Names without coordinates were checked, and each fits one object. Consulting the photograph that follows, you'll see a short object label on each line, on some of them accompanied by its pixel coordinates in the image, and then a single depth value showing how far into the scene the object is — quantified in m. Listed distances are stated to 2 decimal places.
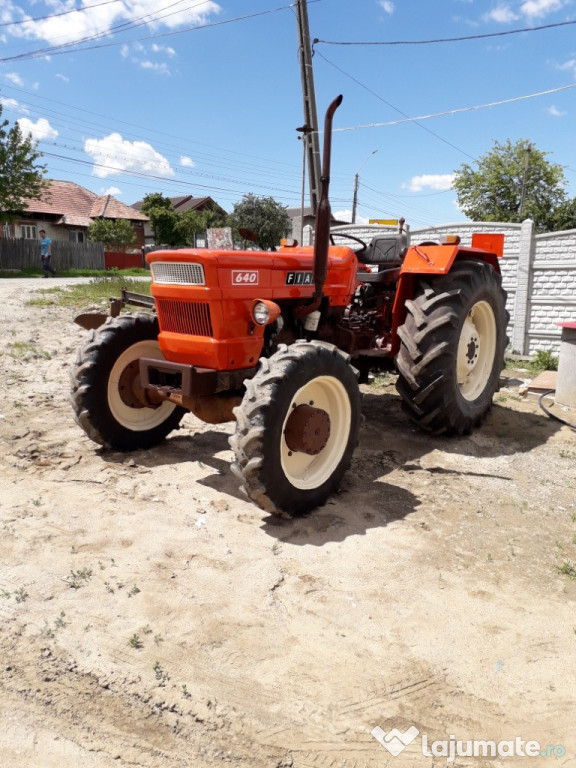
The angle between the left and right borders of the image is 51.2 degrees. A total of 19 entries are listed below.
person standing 22.56
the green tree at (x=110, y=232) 35.12
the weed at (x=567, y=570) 3.08
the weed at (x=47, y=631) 2.46
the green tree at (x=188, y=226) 42.59
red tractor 3.51
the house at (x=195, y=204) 54.47
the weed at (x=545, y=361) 8.79
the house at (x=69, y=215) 35.25
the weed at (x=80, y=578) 2.82
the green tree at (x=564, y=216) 36.75
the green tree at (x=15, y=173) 24.53
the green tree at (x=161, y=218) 42.00
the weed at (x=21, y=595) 2.68
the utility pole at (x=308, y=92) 12.88
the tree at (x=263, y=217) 35.09
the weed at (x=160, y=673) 2.24
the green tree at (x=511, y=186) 41.06
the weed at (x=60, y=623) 2.51
